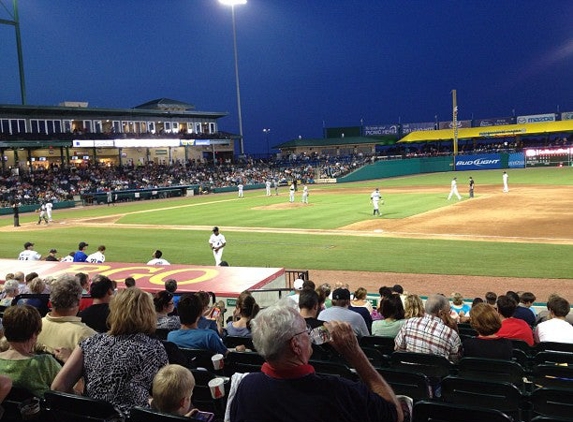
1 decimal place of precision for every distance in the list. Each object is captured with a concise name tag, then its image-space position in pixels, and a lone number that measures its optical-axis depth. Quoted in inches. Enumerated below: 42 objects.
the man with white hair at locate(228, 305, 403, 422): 105.8
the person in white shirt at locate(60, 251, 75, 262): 666.8
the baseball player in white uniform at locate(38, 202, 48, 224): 1405.0
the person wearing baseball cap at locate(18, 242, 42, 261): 705.6
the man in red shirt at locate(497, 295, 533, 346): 271.6
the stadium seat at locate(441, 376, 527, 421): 180.2
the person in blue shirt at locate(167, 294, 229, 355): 220.8
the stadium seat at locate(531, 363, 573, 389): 201.0
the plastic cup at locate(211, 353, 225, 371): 178.0
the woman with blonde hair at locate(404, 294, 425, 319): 282.1
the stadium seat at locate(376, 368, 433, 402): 187.5
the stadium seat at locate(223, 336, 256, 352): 248.4
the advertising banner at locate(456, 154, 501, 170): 2893.7
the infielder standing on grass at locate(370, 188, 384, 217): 1223.5
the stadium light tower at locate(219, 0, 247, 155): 2452.0
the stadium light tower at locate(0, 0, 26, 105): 2266.7
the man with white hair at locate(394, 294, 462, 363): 233.3
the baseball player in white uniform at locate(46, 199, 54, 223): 1405.0
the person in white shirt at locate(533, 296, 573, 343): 279.9
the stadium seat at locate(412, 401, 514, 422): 127.3
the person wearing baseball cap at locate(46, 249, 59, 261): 669.9
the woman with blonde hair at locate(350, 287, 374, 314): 380.5
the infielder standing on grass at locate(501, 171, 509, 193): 1562.6
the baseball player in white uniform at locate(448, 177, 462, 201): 1445.6
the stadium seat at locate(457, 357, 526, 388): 204.5
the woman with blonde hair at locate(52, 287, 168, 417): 154.8
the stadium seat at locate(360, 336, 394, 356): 253.8
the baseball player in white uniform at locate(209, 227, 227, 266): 762.8
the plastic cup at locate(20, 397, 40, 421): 154.8
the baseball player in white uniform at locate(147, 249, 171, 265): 616.1
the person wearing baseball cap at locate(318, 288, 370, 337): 269.9
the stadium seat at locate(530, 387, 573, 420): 174.6
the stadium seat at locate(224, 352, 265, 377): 208.5
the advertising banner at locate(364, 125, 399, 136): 4097.0
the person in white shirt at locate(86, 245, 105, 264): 650.2
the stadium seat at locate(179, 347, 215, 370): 210.4
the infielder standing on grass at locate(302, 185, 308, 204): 1628.8
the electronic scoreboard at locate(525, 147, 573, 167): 2687.0
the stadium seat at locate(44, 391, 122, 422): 144.7
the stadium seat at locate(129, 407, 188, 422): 124.6
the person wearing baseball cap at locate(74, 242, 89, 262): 668.1
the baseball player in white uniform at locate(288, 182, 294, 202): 1646.2
